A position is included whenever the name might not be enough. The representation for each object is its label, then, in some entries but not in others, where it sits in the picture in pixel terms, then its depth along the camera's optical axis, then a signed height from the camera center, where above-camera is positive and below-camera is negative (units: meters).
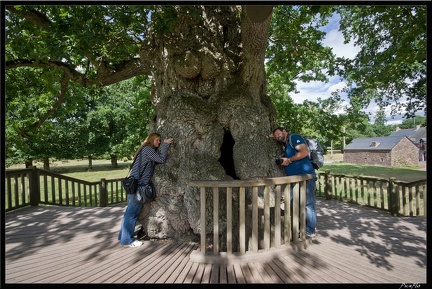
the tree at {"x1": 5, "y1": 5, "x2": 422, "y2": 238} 3.80 +1.44
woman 3.52 -0.43
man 3.69 -0.45
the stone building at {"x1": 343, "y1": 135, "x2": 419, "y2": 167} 32.56 -2.01
